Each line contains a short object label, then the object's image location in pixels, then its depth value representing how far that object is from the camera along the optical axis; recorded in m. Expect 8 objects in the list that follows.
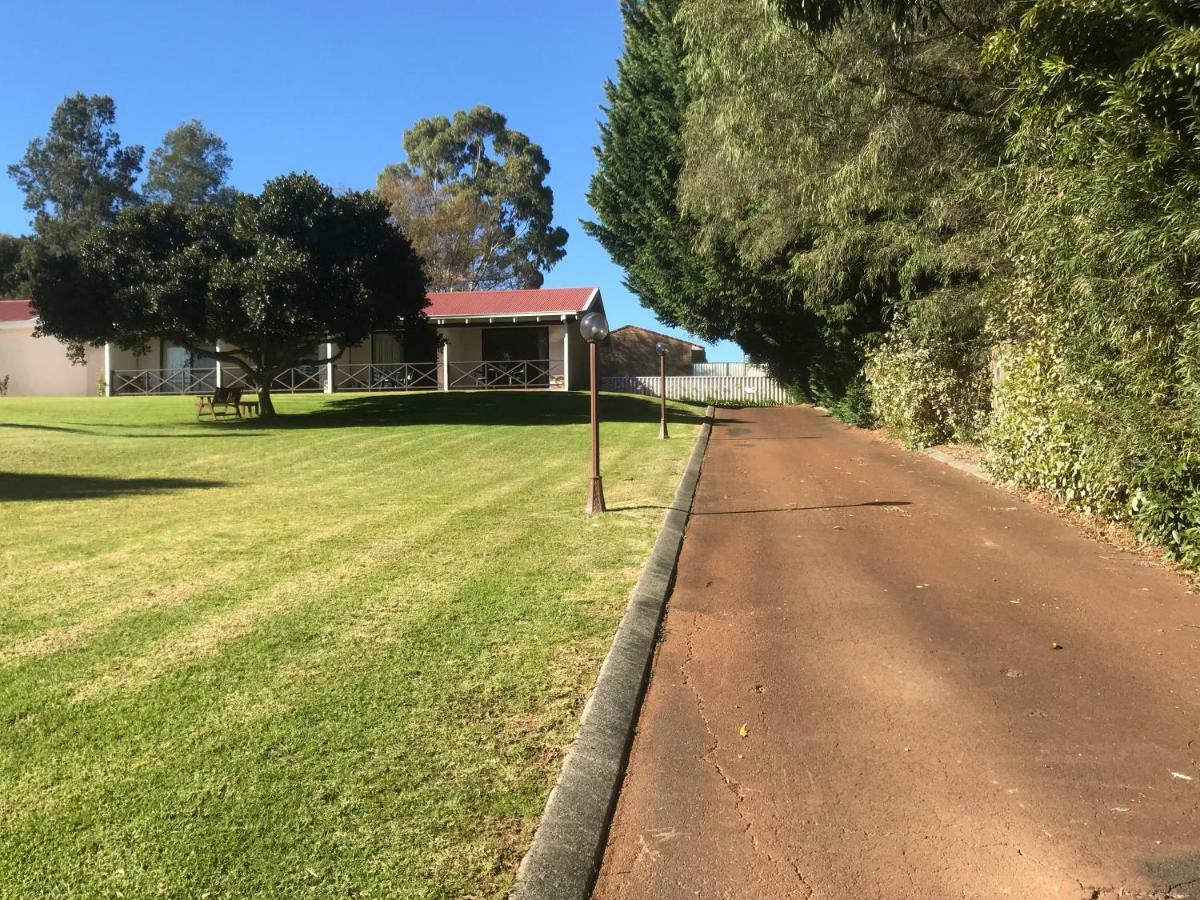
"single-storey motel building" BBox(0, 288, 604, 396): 28.45
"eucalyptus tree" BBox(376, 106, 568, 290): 43.34
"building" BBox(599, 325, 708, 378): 36.69
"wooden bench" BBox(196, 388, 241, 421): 19.42
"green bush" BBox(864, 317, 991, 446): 12.64
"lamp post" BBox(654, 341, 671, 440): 15.93
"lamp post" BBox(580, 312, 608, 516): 7.96
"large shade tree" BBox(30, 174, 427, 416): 17.83
